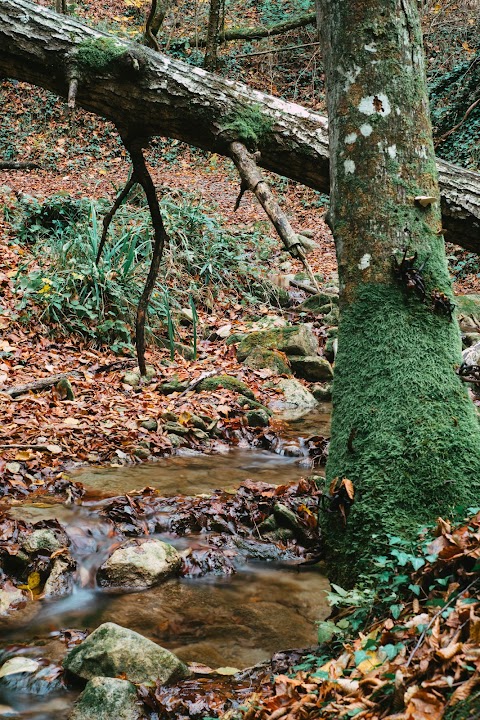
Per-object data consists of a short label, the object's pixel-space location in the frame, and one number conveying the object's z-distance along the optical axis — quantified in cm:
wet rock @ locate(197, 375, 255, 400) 693
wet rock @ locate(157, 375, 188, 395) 686
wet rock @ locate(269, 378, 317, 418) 714
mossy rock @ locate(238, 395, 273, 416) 671
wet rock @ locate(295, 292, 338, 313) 988
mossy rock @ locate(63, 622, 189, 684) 268
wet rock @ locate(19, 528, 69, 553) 374
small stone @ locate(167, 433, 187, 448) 581
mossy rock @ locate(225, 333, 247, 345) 854
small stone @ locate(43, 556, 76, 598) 359
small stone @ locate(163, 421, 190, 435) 595
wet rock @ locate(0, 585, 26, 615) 340
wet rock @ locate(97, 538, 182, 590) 371
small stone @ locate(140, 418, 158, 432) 595
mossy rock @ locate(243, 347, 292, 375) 789
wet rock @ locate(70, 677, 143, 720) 246
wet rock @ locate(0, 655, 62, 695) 278
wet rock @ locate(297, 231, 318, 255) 1223
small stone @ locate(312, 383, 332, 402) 763
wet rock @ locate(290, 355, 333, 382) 804
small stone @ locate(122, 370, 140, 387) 694
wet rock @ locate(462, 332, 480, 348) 845
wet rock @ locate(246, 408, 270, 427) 645
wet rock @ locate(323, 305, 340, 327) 947
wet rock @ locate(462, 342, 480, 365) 675
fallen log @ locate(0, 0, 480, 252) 326
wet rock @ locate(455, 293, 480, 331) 928
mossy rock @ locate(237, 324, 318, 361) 820
